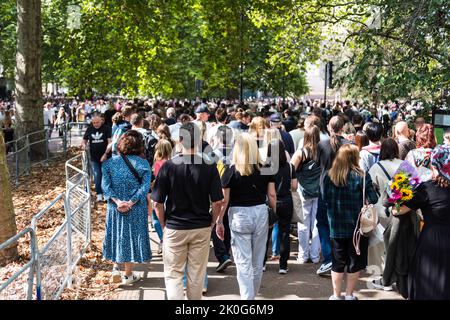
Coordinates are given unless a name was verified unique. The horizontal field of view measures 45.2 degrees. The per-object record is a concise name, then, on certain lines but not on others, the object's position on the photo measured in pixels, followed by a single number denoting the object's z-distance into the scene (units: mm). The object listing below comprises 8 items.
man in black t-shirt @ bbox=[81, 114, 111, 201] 11055
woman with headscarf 4398
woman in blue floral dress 6273
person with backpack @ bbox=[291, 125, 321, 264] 7230
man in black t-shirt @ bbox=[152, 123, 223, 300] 5090
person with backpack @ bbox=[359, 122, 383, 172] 7141
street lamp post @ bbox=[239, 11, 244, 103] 19234
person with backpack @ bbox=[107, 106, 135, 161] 9805
